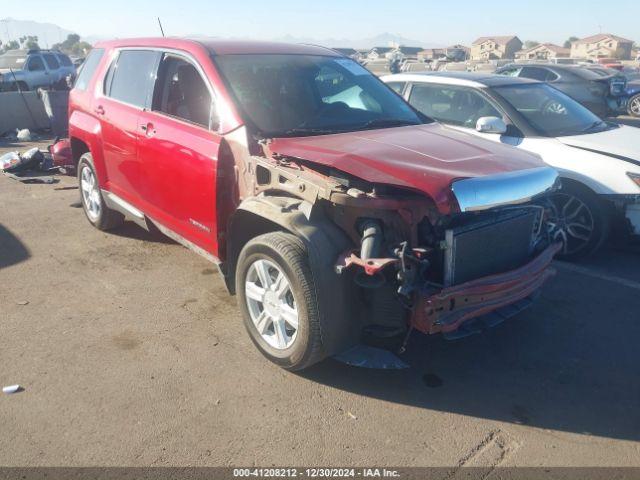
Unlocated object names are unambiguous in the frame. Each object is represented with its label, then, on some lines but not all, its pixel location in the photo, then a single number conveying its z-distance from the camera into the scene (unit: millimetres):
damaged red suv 3184
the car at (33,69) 21434
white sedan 5367
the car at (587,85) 13305
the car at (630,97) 15680
